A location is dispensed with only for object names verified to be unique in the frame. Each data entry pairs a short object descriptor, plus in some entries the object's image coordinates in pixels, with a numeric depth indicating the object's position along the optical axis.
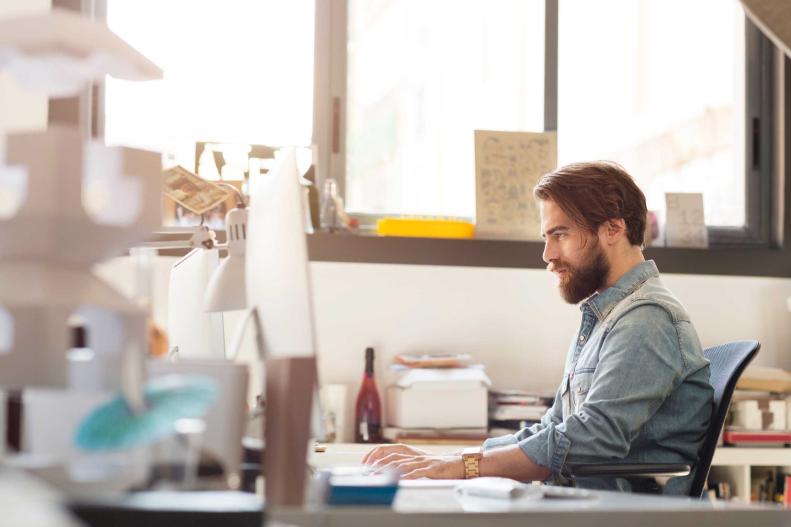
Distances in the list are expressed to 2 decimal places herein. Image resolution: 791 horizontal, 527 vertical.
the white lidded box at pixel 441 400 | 3.10
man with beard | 1.97
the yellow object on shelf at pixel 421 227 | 3.44
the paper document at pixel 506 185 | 3.53
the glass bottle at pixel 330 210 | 3.38
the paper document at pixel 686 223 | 3.66
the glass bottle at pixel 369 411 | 3.18
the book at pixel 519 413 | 3.18
